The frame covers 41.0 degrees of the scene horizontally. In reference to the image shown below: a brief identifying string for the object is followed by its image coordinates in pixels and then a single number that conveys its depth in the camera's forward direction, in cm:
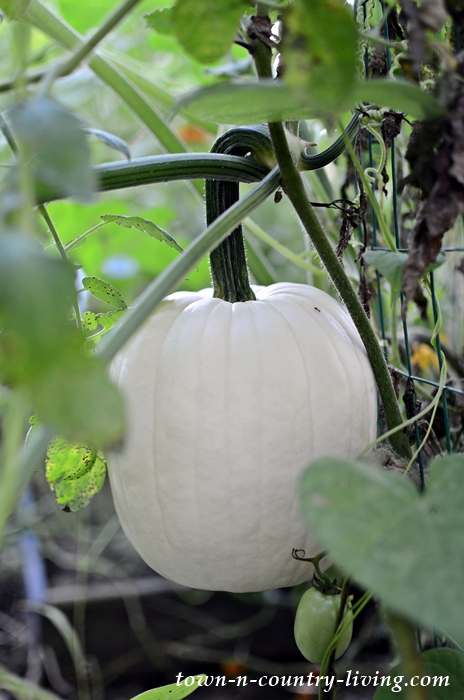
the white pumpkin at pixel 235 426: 47
